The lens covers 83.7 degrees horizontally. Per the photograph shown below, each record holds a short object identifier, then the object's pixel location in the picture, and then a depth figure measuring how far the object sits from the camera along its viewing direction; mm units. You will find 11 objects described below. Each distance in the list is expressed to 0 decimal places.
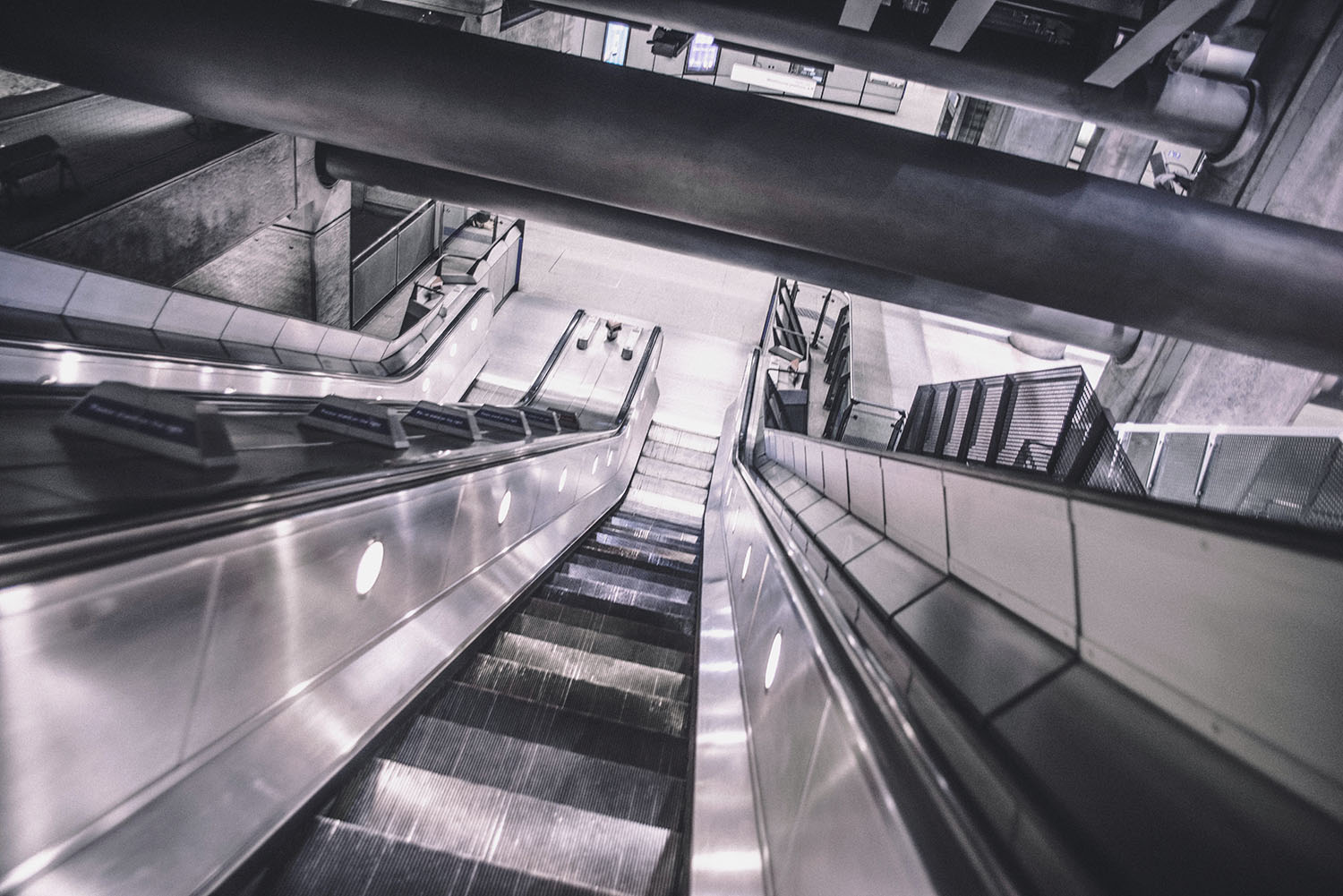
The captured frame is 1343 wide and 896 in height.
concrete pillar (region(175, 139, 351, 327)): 9820
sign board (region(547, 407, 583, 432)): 7852
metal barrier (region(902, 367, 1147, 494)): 3100
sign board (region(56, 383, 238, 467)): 2318
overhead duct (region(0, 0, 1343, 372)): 5566
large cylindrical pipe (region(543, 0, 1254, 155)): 5887
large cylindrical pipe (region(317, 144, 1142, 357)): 9578
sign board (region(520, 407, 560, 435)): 7098
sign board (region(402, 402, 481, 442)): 4664
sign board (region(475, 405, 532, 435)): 5746
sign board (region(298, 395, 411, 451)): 3684
